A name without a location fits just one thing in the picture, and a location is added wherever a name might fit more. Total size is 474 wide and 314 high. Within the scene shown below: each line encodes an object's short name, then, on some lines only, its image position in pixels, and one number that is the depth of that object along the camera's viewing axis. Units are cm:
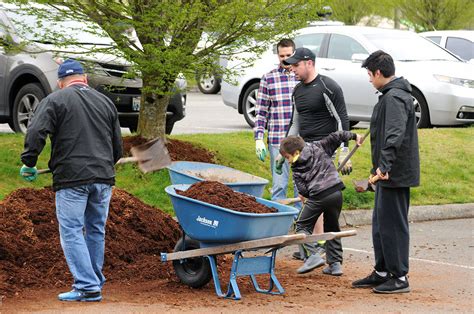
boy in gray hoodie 1203
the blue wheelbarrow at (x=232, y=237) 1085
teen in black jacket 1144
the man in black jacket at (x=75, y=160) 1066
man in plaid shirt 1436
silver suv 1698
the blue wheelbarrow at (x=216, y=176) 1265
